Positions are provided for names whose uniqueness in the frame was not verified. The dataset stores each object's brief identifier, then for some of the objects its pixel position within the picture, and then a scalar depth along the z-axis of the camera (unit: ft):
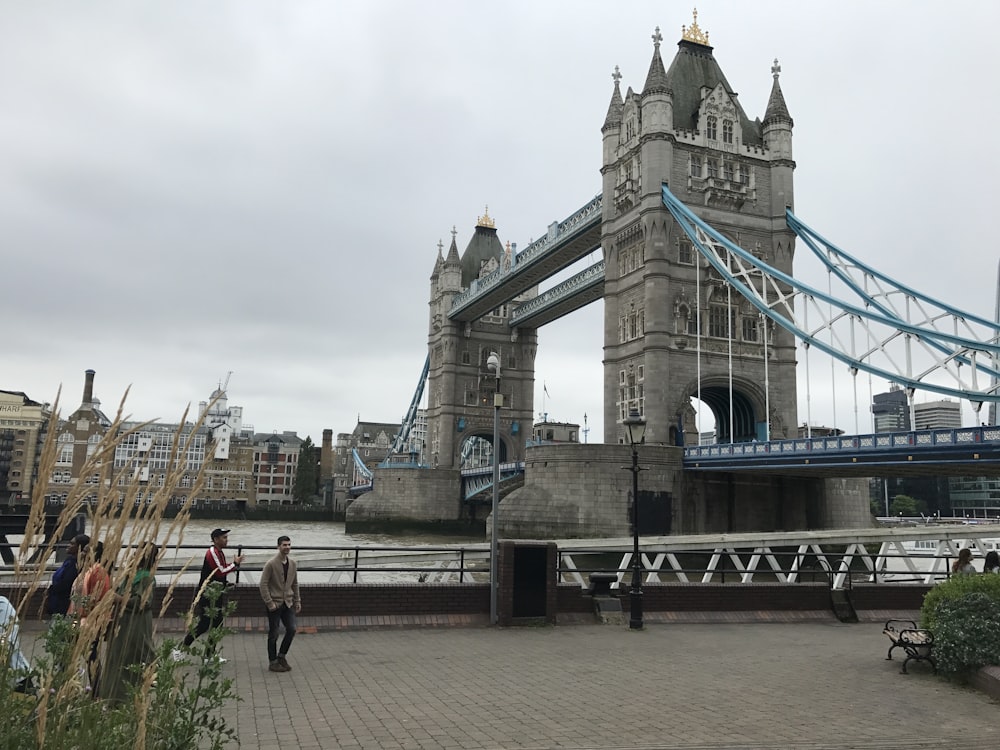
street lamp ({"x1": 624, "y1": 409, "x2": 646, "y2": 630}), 41.24
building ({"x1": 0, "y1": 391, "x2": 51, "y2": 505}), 314.76
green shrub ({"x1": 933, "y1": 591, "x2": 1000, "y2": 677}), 28.89
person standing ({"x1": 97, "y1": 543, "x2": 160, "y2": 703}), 18.31
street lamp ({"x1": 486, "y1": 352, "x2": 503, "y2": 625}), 41.07
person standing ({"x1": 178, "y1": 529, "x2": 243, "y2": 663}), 29.81
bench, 31.40
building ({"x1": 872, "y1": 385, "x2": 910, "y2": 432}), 549.95
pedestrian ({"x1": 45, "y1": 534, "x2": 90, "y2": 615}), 26.00
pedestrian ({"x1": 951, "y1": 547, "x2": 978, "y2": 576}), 39.40
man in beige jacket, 29.37
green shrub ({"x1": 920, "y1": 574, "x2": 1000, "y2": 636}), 30.12
